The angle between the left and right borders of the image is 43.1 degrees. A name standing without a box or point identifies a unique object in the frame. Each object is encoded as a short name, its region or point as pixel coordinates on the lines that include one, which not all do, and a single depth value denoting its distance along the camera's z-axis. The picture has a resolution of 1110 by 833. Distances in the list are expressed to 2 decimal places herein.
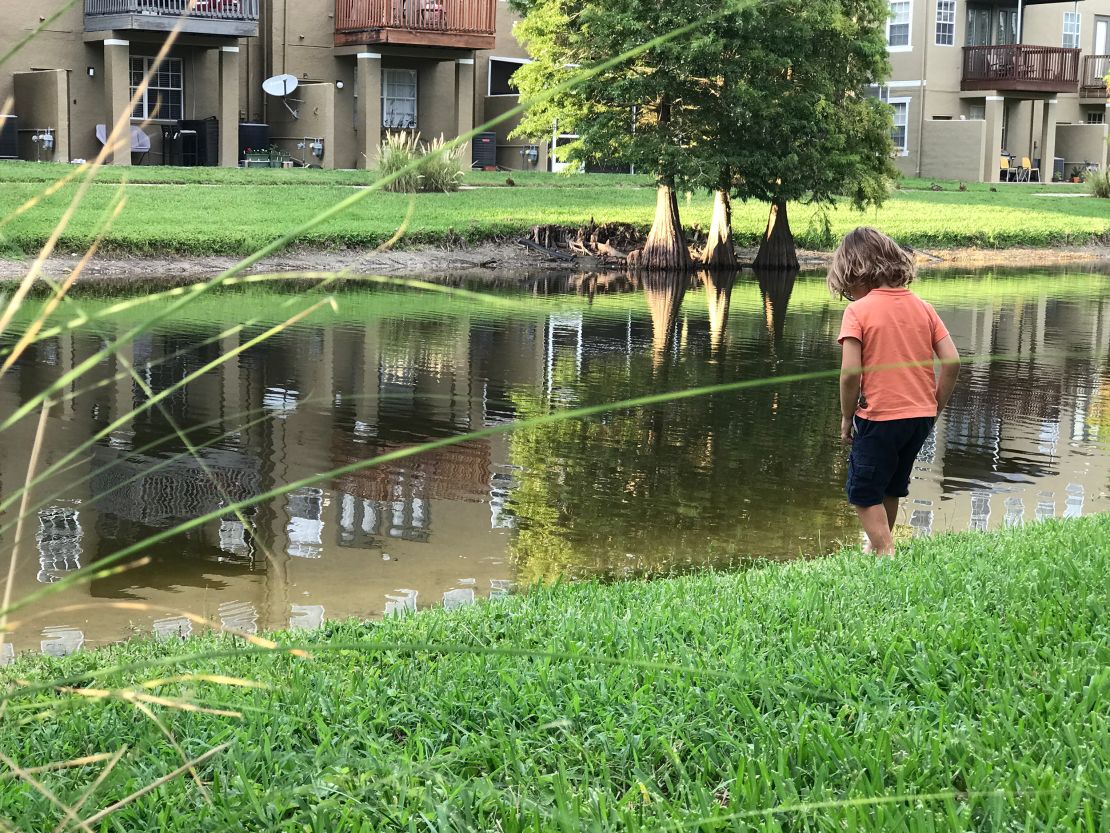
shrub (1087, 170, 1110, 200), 38.53
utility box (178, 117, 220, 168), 31.00
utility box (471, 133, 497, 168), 35.56
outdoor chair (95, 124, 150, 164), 29.45
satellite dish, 32.22
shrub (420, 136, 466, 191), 27.45
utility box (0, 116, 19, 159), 29.19
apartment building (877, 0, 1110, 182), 43.47
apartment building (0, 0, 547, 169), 29.64
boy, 5.70
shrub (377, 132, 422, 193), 25.77
